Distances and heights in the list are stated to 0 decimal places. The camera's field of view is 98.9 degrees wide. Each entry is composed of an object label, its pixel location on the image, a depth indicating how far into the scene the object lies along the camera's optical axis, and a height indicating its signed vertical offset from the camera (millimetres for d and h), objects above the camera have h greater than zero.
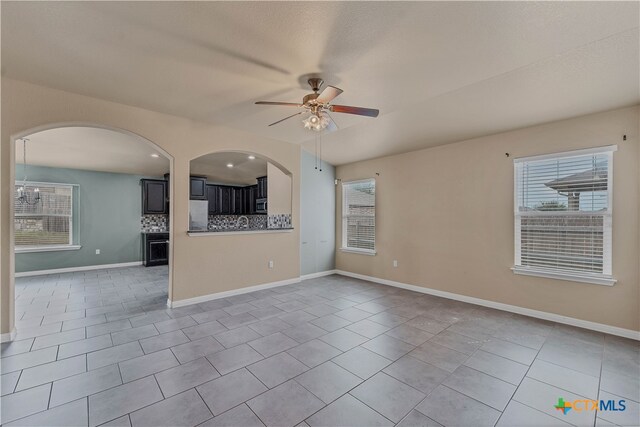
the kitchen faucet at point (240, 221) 8492 -323
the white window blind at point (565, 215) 3152 -38
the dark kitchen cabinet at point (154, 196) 7191 +377
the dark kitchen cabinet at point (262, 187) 7355 +633
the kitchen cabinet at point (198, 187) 7184 +616
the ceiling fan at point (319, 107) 2625 +1041
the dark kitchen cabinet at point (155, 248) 7016 -985
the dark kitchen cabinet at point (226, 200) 8109 +319
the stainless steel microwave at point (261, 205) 7374 +142
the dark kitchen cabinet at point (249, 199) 8062 +351
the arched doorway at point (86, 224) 4152 -329
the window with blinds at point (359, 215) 5688 -92
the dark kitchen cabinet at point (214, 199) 7896 +339
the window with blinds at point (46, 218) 5979 -178
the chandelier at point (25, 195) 5844 +330
